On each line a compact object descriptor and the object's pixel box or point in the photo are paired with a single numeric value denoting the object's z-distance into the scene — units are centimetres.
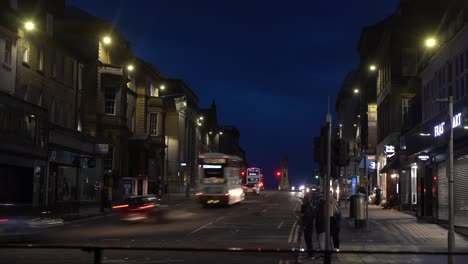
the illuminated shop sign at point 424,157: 3211
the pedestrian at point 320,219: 1925
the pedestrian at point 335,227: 1968
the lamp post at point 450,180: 1680
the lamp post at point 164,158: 7972
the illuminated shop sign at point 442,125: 2481
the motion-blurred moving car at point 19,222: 1927
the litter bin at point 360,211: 3020
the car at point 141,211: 3478
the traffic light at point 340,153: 1683
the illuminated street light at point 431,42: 3198
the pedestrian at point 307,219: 1905
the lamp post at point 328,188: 1614
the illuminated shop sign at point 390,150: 4900
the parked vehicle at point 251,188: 8512
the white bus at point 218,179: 5116
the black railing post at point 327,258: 900
